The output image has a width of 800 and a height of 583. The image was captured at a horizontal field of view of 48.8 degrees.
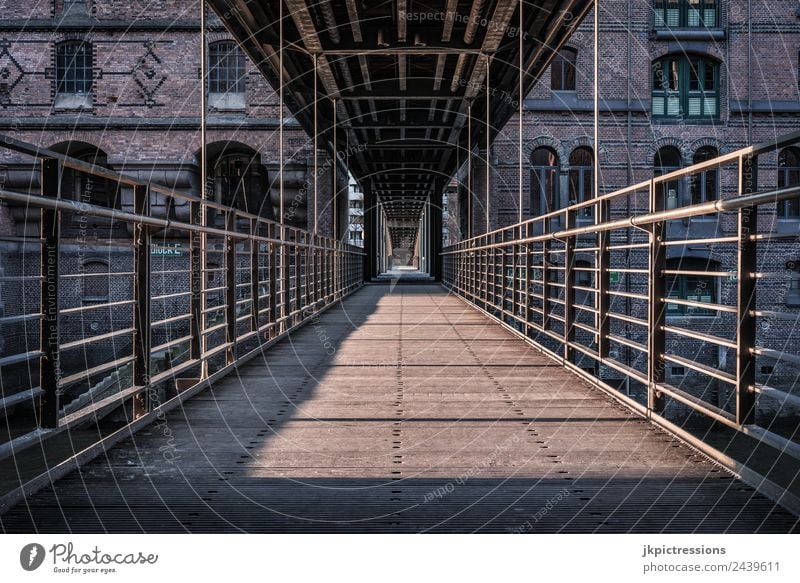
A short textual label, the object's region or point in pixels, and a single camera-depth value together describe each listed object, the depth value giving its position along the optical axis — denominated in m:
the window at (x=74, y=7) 24.47
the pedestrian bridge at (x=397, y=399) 3.13
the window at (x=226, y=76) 24.56
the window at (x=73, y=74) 24.72
